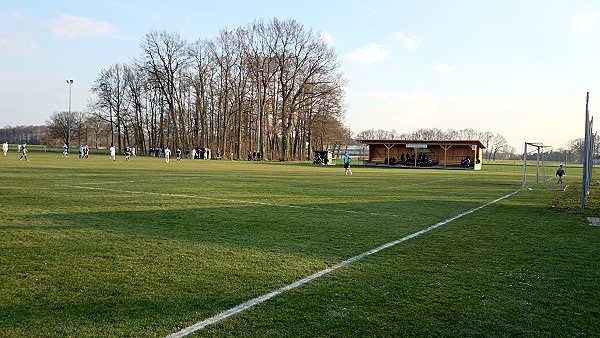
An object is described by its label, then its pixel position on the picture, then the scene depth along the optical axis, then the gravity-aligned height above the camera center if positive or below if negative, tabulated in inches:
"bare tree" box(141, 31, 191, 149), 2807.6 +466.5
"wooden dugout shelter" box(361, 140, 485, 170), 2268.7 +28.7
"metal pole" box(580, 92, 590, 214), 560.9 -7.2
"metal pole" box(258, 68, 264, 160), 2556.1 +92.3
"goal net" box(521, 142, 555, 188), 1052.1 +11.4
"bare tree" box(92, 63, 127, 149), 3179.1 +355.7
